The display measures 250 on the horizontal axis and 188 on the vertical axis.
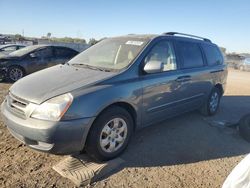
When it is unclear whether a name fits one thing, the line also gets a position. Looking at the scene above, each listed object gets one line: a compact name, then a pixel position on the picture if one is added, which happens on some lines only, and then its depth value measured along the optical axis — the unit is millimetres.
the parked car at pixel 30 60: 7136
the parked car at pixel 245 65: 17657
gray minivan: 2408
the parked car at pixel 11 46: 10407
